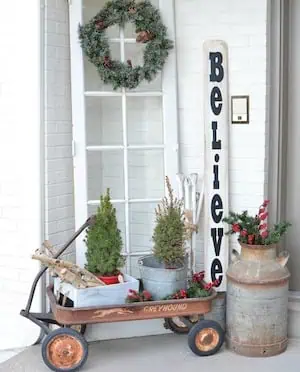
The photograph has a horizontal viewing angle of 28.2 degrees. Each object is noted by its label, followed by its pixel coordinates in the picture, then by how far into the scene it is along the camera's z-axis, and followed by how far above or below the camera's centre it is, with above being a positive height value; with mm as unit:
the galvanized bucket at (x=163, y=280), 3496 -803
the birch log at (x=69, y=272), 3320 -713
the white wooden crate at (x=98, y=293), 3320 -839
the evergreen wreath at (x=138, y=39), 3820 +670
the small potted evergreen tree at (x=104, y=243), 3525 -585
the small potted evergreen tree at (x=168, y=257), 3500 -677
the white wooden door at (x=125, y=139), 3916 +30
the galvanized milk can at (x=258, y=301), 3496 -934
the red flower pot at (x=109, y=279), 3494 -791
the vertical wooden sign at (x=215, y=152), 3869 -59
